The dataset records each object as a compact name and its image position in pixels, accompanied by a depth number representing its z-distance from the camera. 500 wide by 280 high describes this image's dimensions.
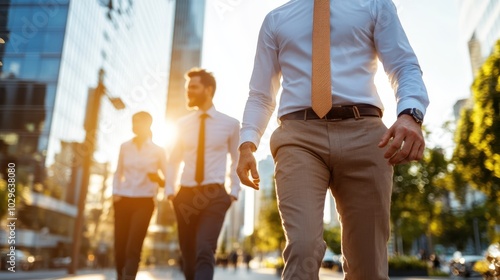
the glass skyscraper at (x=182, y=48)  120.00
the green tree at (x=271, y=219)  39.25
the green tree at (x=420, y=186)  24.89
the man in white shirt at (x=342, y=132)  1.99
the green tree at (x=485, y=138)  14.50
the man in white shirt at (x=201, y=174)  4.03
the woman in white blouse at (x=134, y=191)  4.71
